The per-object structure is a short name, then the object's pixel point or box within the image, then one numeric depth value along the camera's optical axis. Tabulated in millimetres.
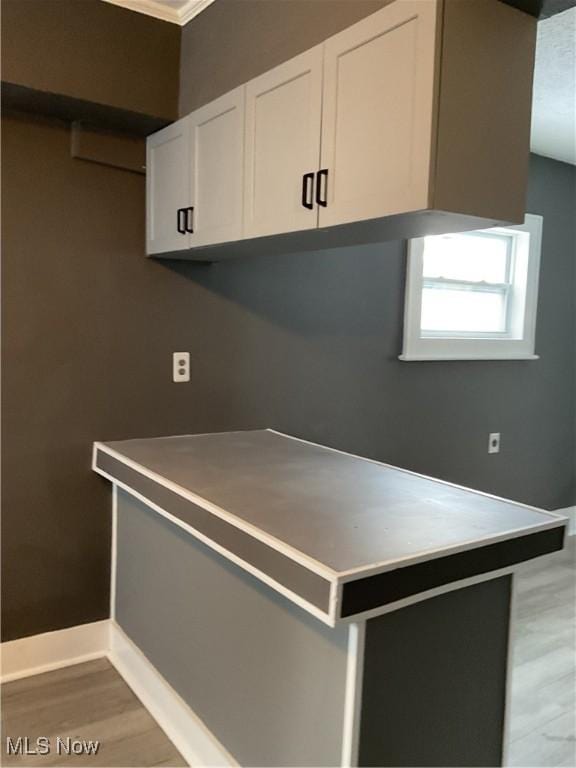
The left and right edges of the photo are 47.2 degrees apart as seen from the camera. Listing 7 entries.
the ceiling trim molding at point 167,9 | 2314
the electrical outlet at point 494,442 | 3934
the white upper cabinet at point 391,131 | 1493
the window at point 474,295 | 3449
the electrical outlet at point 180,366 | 2721
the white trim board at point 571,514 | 4494
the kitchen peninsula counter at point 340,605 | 1429
